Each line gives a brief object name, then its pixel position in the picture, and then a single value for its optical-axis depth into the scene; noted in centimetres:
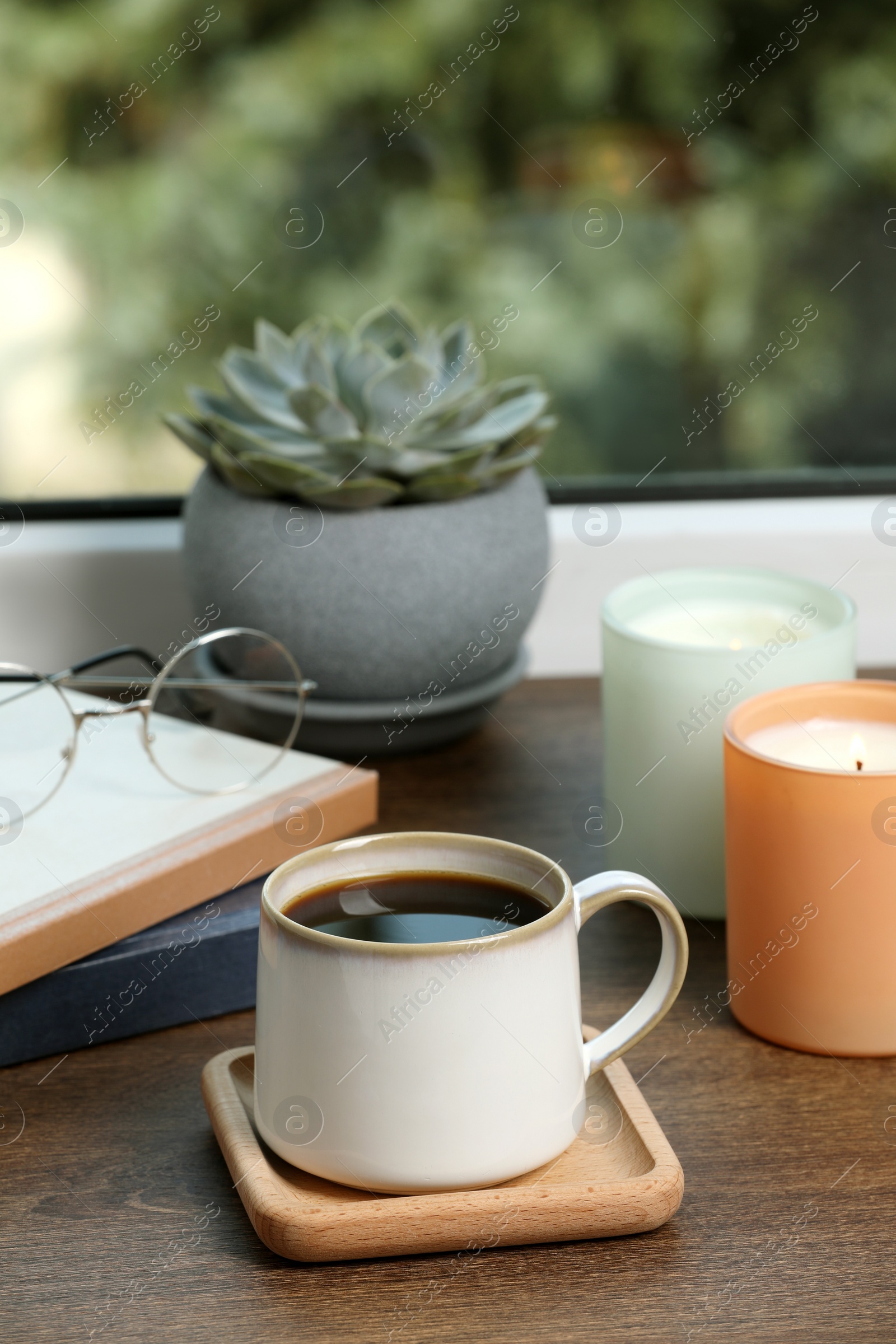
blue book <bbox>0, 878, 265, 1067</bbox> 111
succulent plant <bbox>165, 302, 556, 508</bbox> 129
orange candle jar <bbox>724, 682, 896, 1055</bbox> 110
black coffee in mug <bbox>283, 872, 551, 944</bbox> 105
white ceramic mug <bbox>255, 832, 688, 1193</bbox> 102
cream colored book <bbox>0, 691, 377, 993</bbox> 111
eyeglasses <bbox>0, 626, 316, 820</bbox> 121
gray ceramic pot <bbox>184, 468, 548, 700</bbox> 130
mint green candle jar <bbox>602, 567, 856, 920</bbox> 118
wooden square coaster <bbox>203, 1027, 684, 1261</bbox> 102
